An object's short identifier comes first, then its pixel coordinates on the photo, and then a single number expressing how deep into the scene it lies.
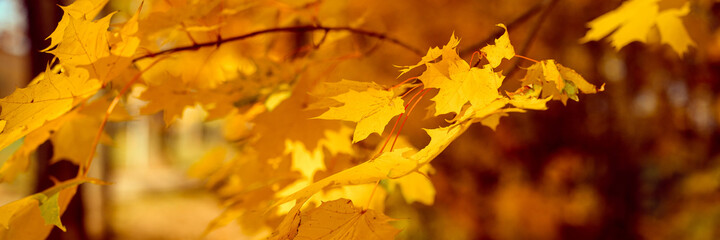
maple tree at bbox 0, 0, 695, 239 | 0.60
